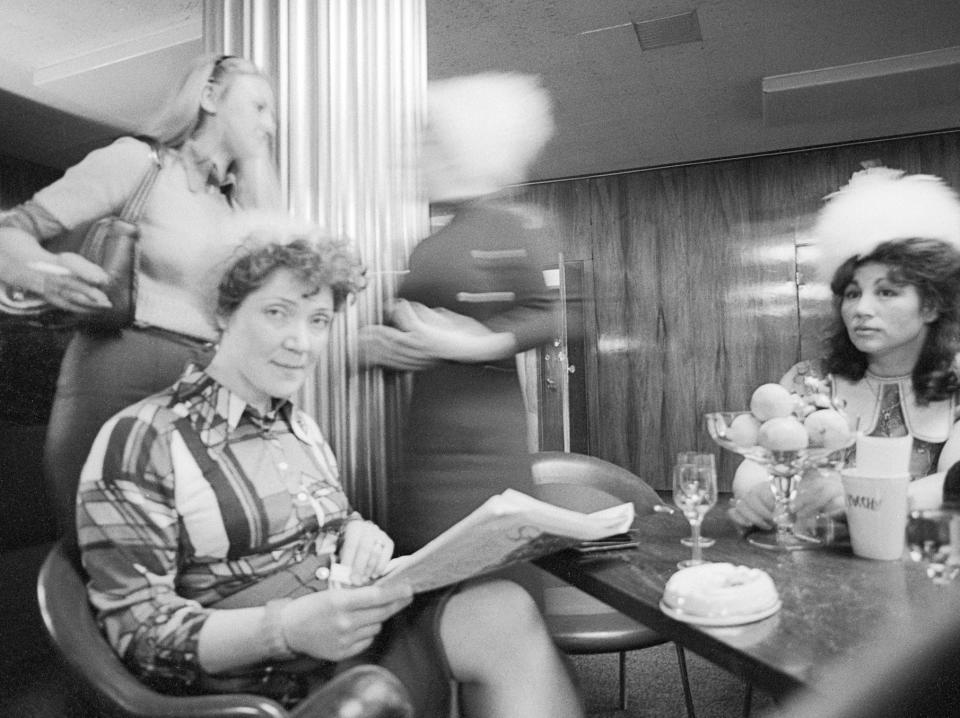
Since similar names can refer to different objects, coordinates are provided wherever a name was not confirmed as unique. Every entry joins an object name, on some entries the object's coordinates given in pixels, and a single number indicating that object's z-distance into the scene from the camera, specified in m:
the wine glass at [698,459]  1.11
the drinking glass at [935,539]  0.69
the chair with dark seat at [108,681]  0.63
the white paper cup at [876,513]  1.05
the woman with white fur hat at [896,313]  1.40
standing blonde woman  0.65
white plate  0.81
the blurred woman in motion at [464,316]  0.92
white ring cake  0.82
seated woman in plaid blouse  0.65
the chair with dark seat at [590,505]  1.47
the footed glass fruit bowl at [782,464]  1.17
